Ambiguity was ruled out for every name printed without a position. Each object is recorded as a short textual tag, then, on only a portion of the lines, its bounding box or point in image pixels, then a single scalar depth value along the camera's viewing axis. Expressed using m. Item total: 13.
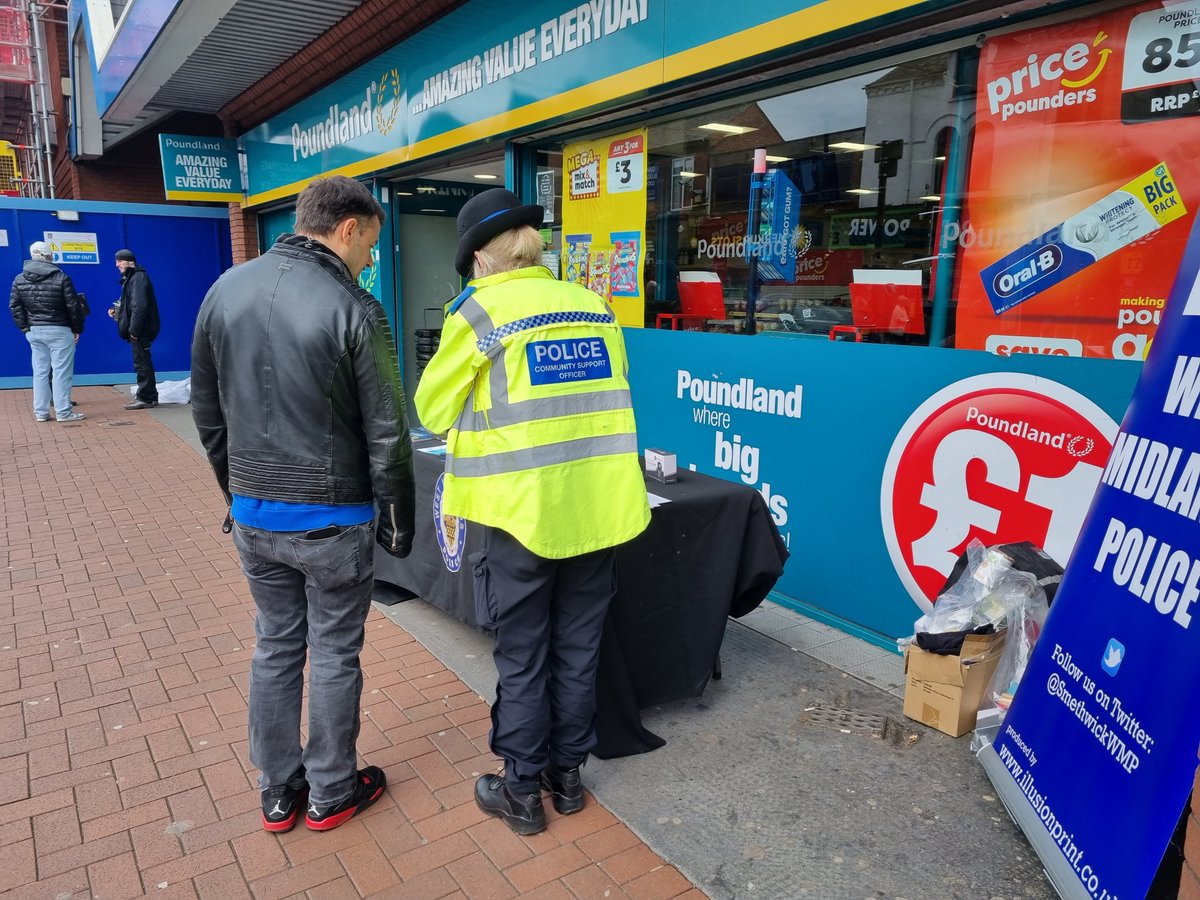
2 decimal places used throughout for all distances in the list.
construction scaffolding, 16.88
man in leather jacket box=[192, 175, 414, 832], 2.32
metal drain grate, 3.15
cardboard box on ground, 2.95
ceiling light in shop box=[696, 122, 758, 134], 4.51
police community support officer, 2.35
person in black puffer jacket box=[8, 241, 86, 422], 9.25
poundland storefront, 3.02
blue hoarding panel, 12.16
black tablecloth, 2.96
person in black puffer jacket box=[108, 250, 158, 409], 10.34
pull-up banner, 1.90
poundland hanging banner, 10.97
